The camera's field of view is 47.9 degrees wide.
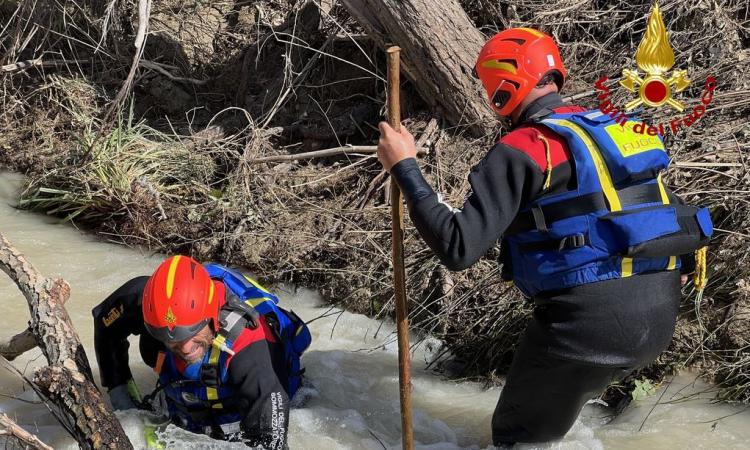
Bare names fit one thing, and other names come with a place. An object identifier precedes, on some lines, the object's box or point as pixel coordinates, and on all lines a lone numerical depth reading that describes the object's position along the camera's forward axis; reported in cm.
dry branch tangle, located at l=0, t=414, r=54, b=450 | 280
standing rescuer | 282
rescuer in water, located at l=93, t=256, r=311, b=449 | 338
